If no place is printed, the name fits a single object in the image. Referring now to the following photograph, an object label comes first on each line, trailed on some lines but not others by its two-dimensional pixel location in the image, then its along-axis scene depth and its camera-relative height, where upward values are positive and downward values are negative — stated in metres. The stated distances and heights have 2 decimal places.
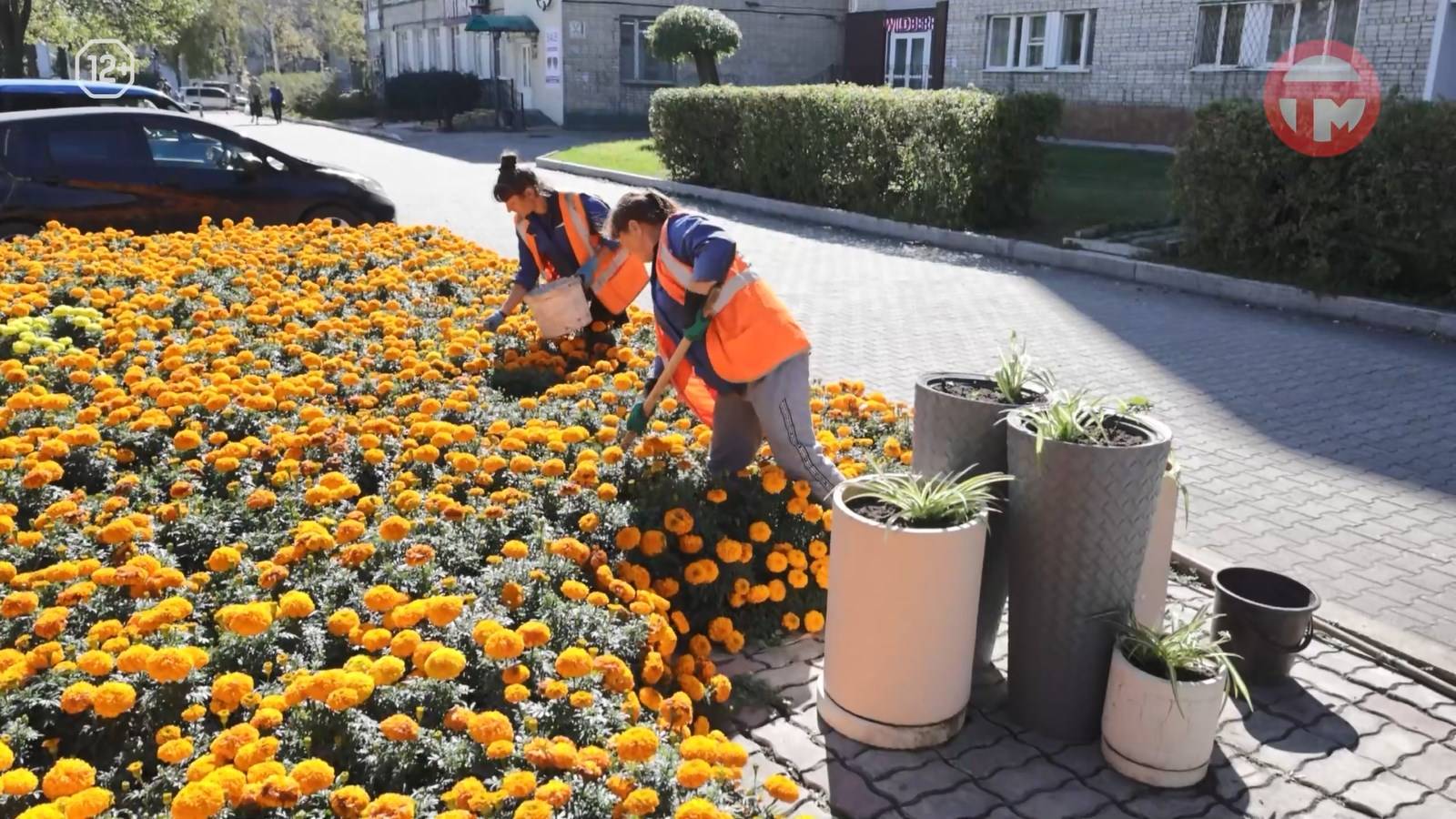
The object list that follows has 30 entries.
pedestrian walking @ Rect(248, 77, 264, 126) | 44.62 +0.32
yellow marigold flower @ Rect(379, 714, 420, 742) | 2.66 -1.36
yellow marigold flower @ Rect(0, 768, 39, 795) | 2.48 -1.40
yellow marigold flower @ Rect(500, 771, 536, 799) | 2.53 -1.40
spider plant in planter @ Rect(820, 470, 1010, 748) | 3.30 -1.34
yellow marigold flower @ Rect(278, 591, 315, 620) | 3.16 -1.30
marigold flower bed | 2.73 -1.37
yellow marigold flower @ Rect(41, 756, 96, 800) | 2.47 -1.39
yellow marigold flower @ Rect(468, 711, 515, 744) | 2.67 -1.36
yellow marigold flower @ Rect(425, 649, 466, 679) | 2.87 -1.31
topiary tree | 28.08 +1.99
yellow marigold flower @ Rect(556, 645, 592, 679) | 3.04 -1.38
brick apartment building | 20.02 +1.81
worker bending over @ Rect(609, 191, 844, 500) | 4.23 -0.74
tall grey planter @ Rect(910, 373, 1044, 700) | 3.73 -1.02
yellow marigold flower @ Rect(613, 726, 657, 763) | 2.69 -1.40
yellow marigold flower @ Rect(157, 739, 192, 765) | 2.62 -1.40
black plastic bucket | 3.84 -1.59
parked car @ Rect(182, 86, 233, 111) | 54.56 +0.54
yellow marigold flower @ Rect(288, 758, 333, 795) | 2.49 -1.38
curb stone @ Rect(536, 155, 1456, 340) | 9.54 -1.34
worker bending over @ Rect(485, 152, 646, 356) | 6.45 -0.73
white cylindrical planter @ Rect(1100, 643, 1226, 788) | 3.22 -1.61
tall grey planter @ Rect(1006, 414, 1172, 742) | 3.28 -1.20
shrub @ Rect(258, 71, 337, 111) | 46.91 +1.06
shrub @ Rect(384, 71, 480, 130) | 36.47 +0.59
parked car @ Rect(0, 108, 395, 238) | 9.90 -0.61
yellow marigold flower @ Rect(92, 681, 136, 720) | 2.71 -1.34
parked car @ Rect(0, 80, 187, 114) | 14.48 +0.10
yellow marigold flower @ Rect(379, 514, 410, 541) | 3.65 -1.26
